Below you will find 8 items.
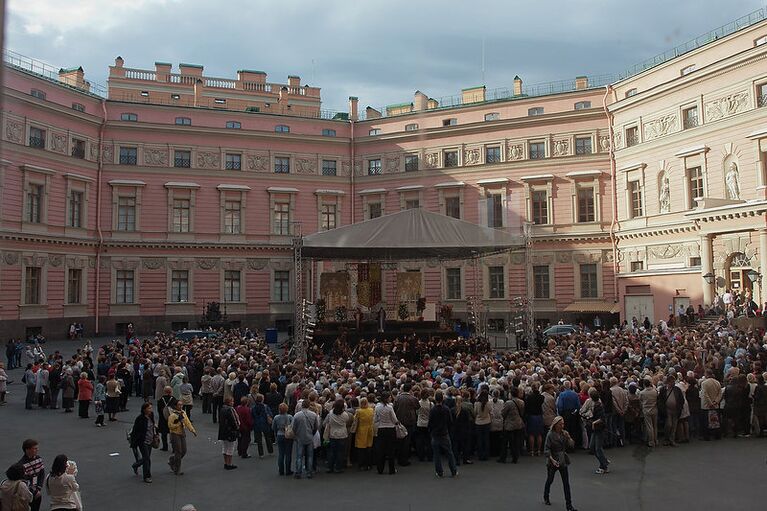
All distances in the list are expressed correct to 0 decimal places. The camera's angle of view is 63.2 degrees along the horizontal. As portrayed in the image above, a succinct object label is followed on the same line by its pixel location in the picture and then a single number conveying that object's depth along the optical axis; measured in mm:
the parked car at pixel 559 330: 30136
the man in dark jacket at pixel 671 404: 12641
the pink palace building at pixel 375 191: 31656
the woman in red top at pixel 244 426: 12117
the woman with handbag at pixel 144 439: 10672
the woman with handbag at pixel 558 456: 8942
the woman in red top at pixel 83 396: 16422
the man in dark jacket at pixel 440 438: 10805
